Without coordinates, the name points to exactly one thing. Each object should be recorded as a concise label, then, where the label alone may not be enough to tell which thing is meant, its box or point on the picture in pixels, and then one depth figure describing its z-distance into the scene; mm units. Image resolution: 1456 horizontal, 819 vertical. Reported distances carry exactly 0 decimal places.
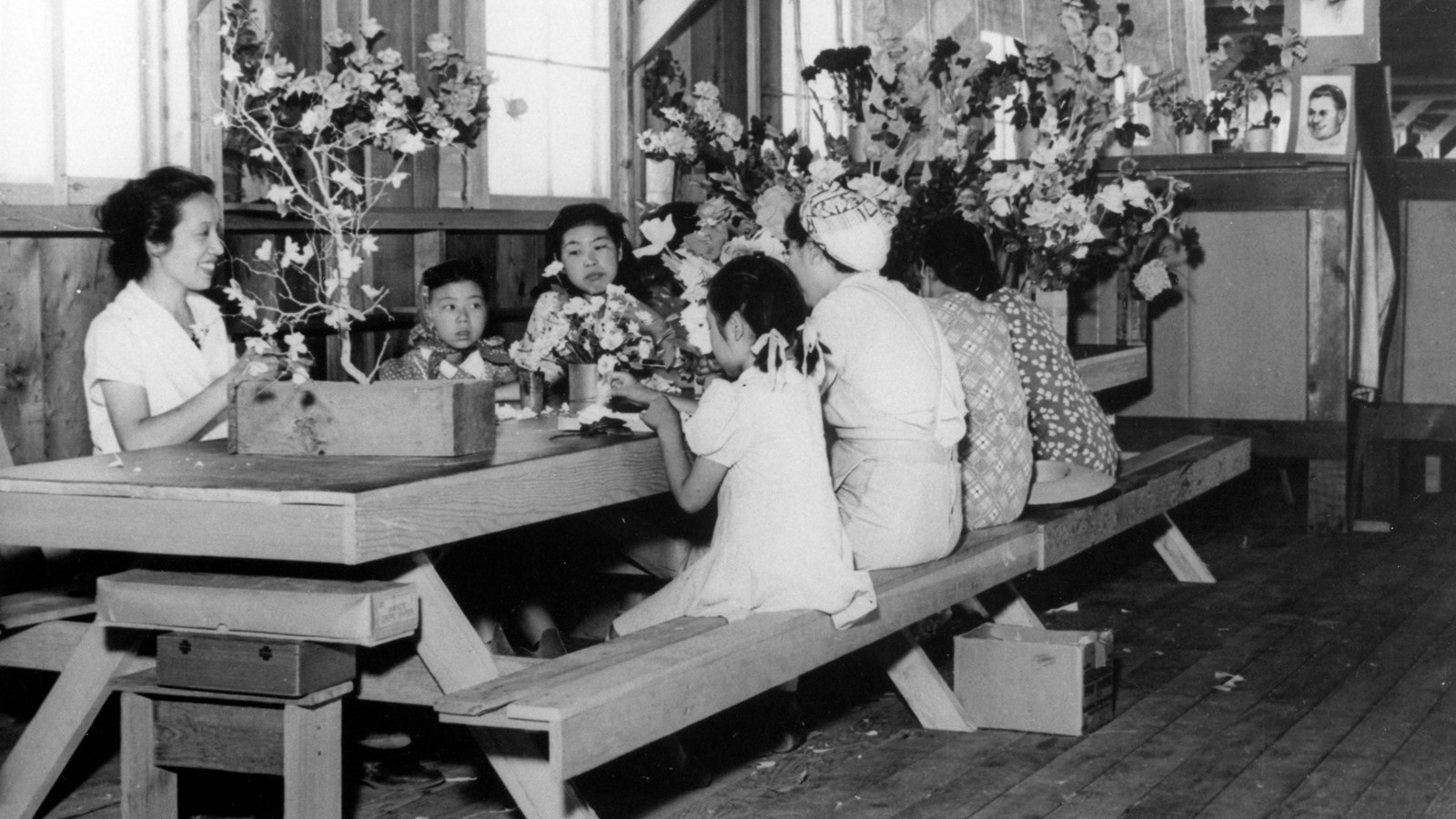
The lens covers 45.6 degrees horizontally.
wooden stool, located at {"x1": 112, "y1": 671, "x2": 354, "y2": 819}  2803
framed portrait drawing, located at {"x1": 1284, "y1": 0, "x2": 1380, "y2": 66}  8156
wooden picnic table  2689
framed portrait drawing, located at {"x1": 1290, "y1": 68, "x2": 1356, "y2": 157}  8930
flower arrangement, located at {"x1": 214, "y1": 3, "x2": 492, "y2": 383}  4902
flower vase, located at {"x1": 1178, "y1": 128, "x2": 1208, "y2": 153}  7332
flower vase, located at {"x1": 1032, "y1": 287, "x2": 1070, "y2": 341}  6074
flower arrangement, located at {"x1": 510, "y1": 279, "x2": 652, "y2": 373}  3682
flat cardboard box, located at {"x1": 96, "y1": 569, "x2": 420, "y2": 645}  2762
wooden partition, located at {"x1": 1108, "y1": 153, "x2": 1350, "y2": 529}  6695
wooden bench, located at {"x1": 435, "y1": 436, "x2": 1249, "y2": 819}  2662
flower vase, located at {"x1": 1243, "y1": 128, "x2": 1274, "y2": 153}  7398
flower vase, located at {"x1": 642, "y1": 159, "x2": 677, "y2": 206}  6938
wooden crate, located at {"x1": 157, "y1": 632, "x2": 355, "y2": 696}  2781
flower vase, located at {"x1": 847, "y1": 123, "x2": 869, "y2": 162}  5402
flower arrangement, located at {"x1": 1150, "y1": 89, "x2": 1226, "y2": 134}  6766
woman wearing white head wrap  3785
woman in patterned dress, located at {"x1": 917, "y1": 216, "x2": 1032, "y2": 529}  4348
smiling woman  3689
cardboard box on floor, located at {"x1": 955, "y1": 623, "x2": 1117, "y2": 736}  3883
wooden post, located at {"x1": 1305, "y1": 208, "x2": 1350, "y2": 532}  6676
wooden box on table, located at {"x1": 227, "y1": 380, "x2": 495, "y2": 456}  3092
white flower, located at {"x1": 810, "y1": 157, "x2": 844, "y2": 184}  4504
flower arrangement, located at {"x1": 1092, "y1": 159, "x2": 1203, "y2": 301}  6305
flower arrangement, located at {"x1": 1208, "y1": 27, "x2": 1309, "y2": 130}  6980
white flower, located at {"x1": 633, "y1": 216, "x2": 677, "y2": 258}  3910
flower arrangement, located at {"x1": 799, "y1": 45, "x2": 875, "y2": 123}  4637
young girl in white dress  3363
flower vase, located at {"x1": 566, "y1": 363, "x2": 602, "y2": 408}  3775
